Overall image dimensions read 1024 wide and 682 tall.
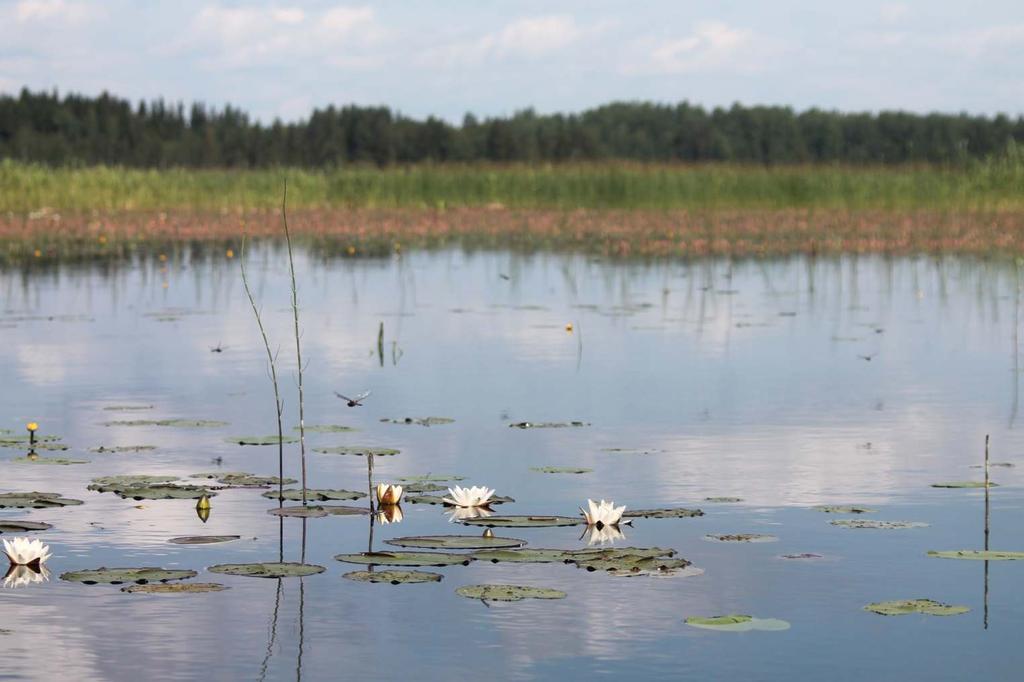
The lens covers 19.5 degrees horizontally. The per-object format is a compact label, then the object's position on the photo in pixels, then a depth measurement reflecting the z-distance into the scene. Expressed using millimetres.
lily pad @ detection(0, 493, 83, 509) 14162
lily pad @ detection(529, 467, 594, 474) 15822
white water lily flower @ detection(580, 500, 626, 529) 13064
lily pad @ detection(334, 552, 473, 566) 12055
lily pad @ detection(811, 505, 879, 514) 13830
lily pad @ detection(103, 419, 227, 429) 18836
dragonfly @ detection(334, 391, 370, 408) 19334
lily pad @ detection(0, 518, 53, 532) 13141
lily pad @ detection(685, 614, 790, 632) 10440
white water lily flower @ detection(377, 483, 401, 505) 13932
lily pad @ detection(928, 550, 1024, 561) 12247
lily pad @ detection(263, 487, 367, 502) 14405
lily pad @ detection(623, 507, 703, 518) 13677
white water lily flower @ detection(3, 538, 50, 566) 11832
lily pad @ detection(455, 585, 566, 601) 11072
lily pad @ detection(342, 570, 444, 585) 11576
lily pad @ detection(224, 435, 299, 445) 17521
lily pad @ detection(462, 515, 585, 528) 13307
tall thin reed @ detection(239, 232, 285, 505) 14377
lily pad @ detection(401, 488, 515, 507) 14392
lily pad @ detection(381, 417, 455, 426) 19041
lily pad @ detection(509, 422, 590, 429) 18721
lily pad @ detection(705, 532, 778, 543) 12821
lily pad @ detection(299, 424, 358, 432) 18262
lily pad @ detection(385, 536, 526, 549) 12553
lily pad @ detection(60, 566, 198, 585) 11538
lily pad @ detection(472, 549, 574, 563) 12138
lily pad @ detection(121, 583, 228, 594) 11315
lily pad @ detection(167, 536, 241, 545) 12830
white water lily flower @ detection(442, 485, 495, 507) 13869
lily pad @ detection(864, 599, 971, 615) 10785
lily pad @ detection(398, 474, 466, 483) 15286
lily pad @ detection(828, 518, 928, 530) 13307
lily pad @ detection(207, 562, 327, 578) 11774
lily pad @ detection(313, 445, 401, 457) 16870
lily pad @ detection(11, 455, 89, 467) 16318
